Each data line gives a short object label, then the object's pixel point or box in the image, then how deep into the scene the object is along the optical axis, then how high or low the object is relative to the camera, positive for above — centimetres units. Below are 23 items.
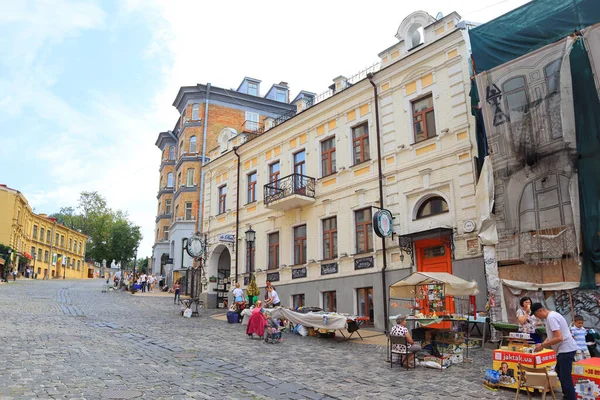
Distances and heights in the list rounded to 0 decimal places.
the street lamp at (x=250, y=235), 2123 +224
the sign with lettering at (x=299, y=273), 2173 +61
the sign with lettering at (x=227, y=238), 2614 +261
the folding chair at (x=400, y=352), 1082 -142
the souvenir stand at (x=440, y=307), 1143 -65
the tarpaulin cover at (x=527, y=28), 1333 +741
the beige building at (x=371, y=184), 1664 +406
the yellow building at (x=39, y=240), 5428 +637
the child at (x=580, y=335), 992 -104
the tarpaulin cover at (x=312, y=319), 1503 -103
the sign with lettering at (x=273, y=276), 2323 +51
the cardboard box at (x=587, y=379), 789 -153
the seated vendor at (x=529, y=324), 1105 -90
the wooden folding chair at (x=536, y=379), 791 -154
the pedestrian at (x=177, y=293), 2772 -31
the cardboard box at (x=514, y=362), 841 -134
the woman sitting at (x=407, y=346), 1080 -133
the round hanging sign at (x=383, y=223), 1700 +220
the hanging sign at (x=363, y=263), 1861 +89
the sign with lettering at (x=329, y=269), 2017 +73
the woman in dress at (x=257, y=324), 1538 -116
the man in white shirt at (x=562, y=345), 747 -92
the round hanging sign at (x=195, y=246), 2647 +223
